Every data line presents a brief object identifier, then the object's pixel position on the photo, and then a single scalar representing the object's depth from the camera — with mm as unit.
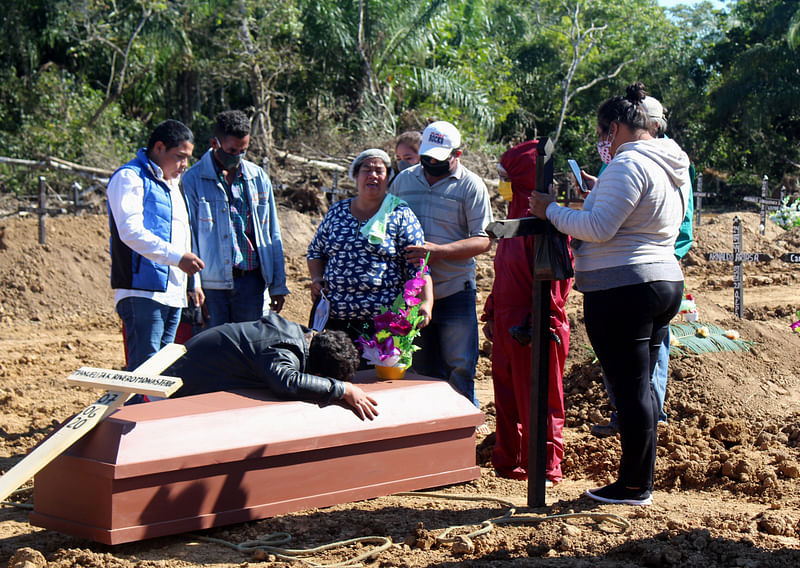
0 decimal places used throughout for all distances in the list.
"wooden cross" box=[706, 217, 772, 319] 8930
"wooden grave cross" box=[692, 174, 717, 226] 18294
